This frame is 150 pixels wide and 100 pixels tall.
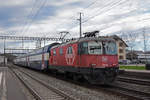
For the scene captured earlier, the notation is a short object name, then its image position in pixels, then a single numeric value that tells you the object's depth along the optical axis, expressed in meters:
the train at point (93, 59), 12.59
